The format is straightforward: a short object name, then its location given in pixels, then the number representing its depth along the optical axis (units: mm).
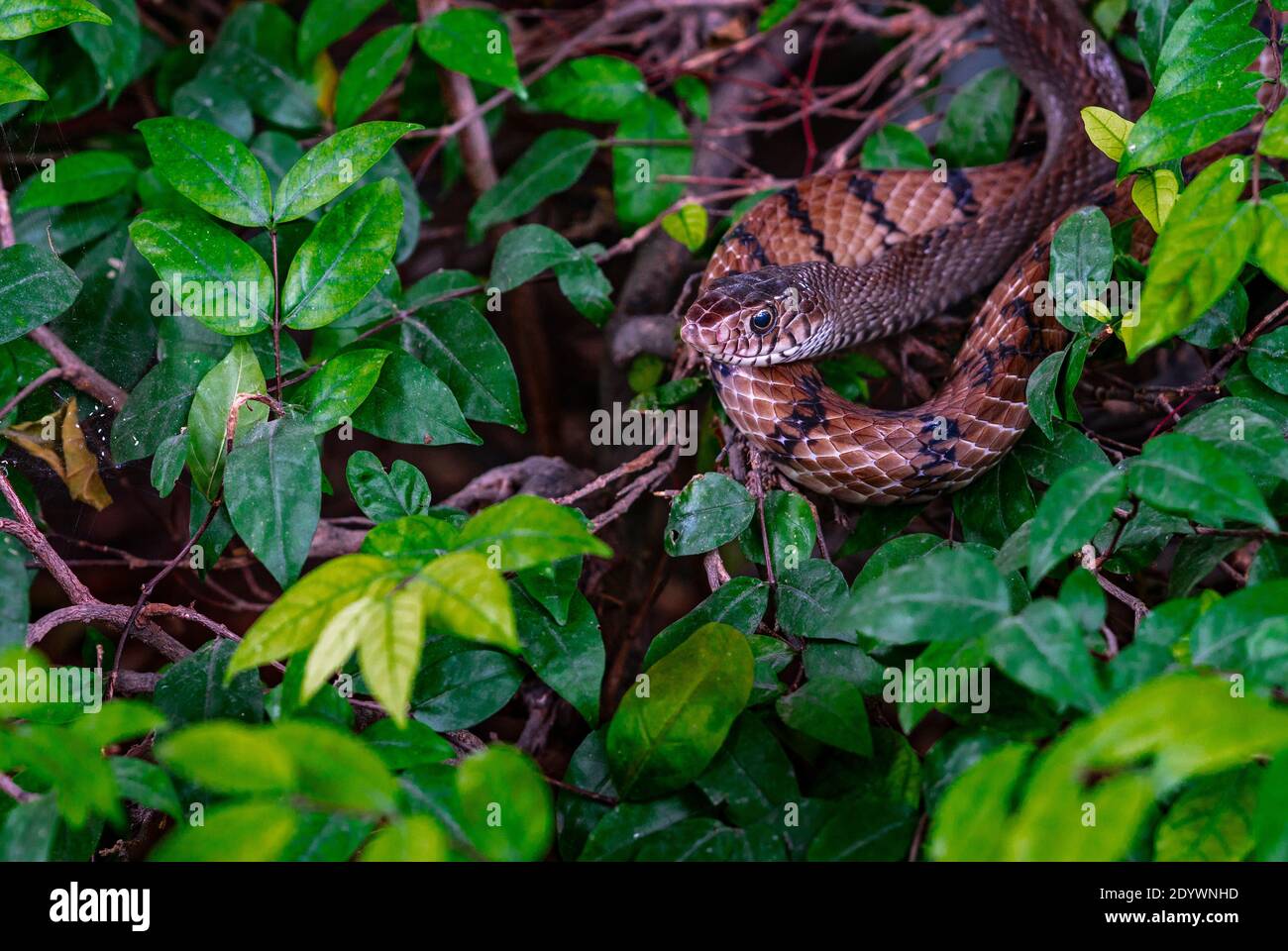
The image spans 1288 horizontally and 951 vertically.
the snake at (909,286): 796
